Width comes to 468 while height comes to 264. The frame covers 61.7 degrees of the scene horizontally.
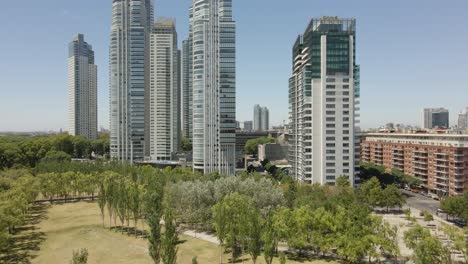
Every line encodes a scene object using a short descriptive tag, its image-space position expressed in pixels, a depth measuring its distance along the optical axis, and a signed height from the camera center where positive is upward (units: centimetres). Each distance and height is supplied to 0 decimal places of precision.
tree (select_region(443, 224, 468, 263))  4816 -1342
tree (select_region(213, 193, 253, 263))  5380 -1242
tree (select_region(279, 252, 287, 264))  3956 -1274
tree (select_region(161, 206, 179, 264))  4000 -1153
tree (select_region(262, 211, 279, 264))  4566 -1288
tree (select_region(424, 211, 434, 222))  7981 -1735
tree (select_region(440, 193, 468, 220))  8006 -1521
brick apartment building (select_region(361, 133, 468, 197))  10431 -780
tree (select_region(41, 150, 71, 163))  15700 -938
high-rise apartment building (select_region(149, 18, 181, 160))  16638 +1536
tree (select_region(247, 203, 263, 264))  4816 -1249
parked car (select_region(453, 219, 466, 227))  8394 -1965
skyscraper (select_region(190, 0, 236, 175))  12756 +1621
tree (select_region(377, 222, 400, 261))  5234 -1479
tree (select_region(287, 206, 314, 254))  5641 -1431
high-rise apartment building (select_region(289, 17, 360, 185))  10600 +941
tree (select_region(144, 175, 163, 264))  4534 -1201
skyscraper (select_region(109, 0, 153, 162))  15675 +2168
